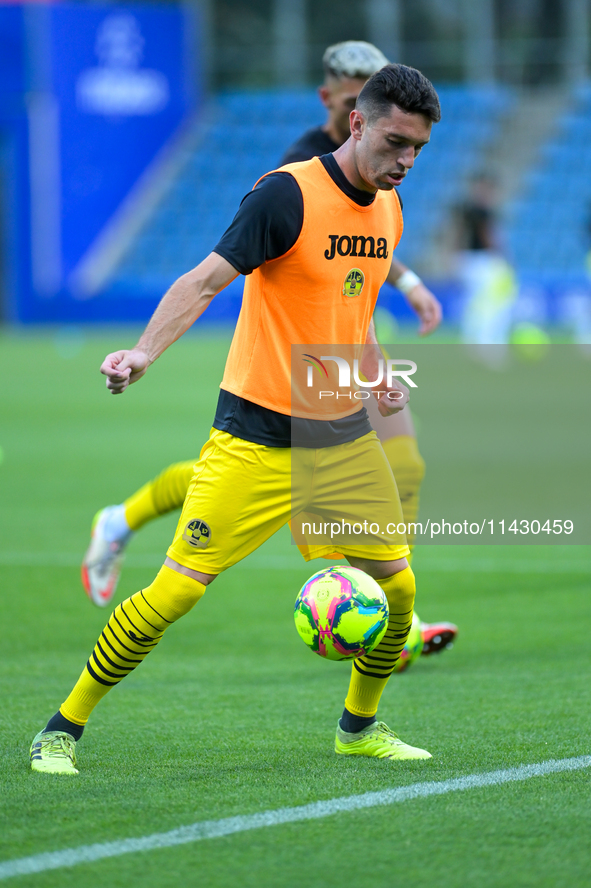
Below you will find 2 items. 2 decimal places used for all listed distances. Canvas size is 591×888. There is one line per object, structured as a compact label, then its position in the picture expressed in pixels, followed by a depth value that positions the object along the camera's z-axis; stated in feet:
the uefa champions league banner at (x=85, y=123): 218.79
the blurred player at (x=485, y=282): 153.69
